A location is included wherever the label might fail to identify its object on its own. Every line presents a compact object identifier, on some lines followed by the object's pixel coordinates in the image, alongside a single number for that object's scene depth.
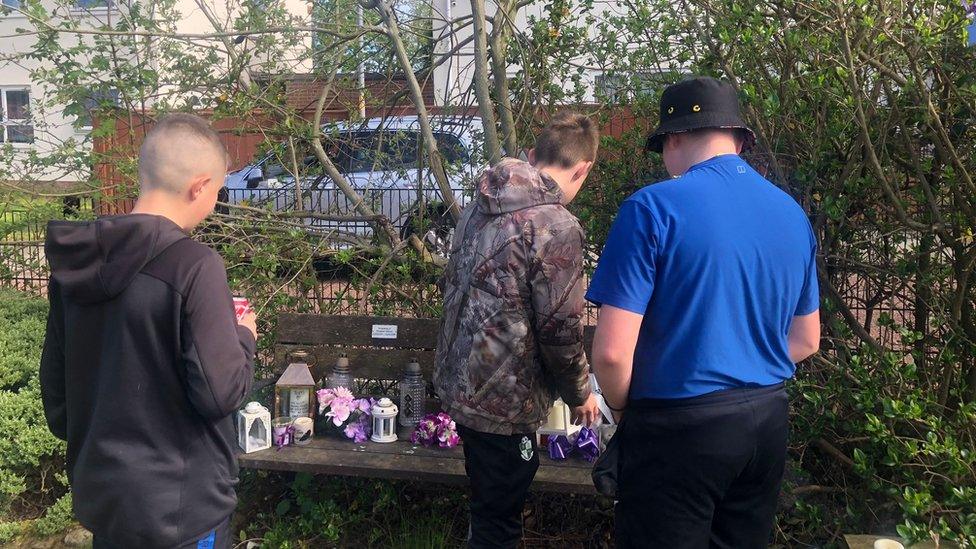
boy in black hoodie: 1.99
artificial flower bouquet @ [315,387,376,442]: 3.71
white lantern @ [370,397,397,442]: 3.67
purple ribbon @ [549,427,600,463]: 3.40
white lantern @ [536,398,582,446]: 3.30
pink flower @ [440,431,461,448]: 3.60
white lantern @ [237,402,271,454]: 3.52
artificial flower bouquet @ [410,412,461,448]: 3.60
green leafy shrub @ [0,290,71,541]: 3.98
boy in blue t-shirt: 2.08
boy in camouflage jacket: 2.64
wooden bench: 3.31
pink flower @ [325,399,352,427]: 3.69
